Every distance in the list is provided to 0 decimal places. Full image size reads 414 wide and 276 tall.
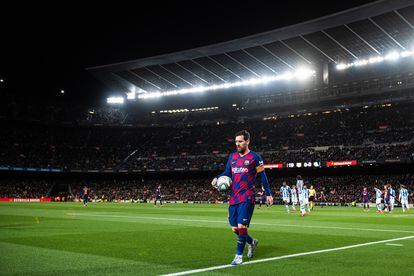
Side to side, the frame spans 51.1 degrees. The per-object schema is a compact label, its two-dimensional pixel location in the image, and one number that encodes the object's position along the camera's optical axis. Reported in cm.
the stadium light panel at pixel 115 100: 8925
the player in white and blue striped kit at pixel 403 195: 3655
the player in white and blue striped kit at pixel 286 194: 3500
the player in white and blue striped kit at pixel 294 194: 3416
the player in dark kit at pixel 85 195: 4516
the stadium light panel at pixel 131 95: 8785
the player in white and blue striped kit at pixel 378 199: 3531
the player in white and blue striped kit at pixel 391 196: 3488
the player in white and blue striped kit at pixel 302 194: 2805
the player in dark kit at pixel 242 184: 901
